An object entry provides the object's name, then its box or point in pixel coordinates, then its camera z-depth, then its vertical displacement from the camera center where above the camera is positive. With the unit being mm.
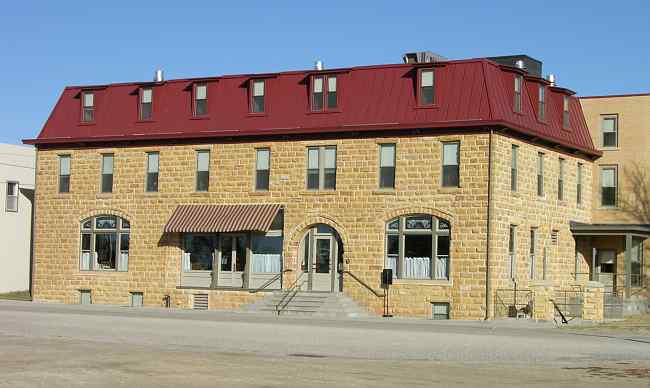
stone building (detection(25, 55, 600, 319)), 40844 +2246
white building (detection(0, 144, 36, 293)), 56438 +1144
